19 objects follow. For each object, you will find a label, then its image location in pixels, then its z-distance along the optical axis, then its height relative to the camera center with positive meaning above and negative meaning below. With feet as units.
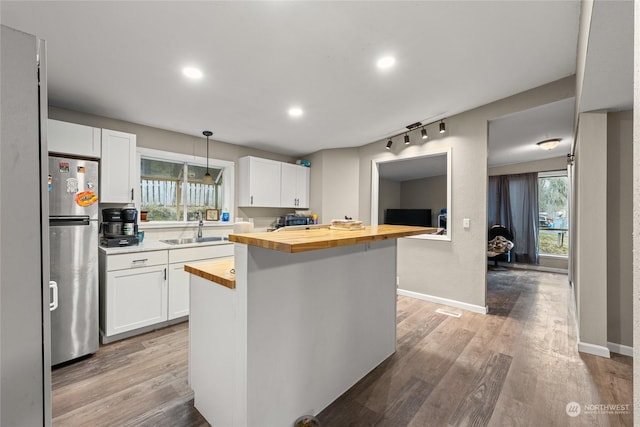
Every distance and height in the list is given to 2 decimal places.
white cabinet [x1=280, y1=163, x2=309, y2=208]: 15.60 +1.52
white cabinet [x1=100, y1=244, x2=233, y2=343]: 8.34 -2.63
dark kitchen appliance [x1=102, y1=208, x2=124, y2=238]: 9.34 -0.42
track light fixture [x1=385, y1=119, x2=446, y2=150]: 11.75 +3.81
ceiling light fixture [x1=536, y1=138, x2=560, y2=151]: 13.92 +3.61
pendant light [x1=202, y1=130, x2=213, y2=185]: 12.26 +1.62
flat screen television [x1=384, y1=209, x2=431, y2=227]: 17.51 -0.33
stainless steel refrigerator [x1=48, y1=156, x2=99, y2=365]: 7.24 -1.21
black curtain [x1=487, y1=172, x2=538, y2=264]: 19.30 +0.23
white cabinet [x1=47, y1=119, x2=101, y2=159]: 8.06 +2.26
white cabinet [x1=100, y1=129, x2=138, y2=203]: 9.32 +1.59
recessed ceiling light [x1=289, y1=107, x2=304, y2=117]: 10.25 +3.91
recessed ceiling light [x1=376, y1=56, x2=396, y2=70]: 7.17 +4.09
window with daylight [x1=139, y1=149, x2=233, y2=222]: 11.90 +1.22
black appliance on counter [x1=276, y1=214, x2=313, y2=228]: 15.16 -0.49
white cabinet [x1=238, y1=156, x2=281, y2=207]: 14.13 +1.60
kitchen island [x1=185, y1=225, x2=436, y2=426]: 4.30 -2.17
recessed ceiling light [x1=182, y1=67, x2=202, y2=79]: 7.30 +3.86
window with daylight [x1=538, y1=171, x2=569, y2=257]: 18.83 -0.06
